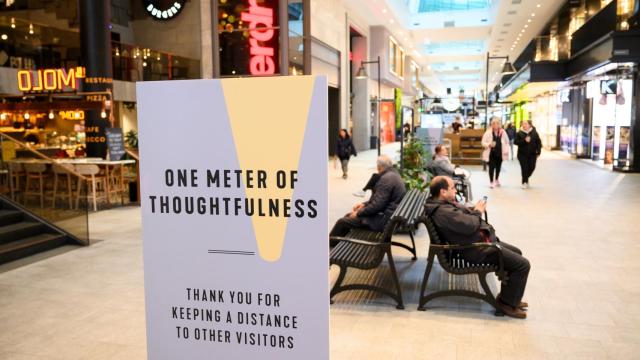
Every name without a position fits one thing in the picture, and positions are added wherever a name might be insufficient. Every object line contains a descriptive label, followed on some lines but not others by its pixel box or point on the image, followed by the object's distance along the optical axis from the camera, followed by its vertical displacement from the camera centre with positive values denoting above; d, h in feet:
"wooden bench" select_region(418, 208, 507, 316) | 15.07 -4.08
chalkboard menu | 37.45 -1.10
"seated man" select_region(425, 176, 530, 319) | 14.90 -3.26
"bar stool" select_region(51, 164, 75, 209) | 27.22 -2.85
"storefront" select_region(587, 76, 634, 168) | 53.06 +0.56
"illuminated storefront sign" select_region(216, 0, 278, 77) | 53.11 +9.36
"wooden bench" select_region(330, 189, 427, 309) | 15.49 -3.92
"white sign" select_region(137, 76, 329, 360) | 5.51 -0.99
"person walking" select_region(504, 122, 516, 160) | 78.21 -0.94
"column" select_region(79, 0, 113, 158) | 41.73 +5.67
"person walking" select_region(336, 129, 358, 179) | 52.21 -2.20
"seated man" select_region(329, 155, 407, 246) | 18.86 -2.86
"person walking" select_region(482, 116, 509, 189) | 43.16 -1.73
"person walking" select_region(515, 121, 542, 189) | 41.52 -1.84
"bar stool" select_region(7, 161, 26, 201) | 26.76 -2.44
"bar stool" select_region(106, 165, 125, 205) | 38.11 -3.93
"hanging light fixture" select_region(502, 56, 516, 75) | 53.72 +5.65
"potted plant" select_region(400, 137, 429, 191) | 31.45 -2.34
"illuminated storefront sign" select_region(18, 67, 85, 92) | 42.27 +3.97
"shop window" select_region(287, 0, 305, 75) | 57.26 +9.89
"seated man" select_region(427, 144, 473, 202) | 30.12 -2.42
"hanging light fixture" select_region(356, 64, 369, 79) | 67.36 +6.75
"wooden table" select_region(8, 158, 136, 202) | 36.99 -2.59
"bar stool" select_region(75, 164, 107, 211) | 35.68 -3.72
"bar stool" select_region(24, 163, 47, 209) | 26.96 -2.77
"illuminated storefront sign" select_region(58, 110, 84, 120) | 59.88 +1.46
